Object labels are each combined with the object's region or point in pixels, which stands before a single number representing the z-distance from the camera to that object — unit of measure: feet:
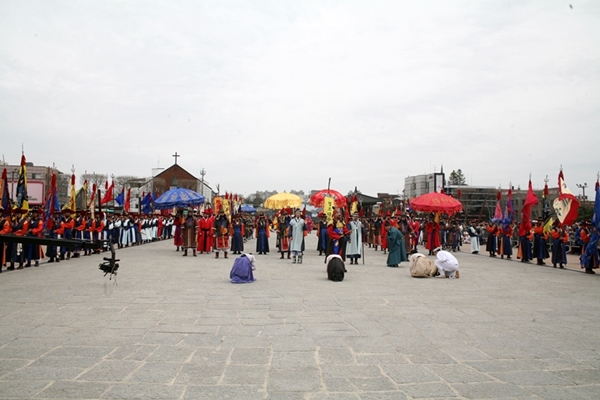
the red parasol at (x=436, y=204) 64.30
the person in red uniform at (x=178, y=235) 67.81
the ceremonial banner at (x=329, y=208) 54.80
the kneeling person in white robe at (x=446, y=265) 43.47
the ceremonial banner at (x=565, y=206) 51.55
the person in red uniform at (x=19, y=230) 46.12
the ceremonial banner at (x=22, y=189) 48.93
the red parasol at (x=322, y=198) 72.54
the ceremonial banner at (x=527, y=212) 62.80
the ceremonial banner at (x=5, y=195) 48.57
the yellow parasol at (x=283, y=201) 70.98
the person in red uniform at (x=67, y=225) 54.29
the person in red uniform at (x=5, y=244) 43.86
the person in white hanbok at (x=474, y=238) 81.02
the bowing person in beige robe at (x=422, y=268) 43.42
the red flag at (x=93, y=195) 61.69
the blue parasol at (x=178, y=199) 73.57
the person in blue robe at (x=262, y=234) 67.26
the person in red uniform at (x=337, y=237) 51.08
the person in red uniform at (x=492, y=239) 75.61
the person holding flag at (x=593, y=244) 49.21
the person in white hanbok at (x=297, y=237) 56.39
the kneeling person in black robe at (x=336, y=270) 39.01
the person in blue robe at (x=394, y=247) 53.52
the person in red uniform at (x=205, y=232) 63.90
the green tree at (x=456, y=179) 270.46
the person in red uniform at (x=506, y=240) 71.31
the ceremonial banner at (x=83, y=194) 69.31
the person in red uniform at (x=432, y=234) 72.74
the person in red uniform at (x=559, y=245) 56.95
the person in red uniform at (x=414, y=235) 68.39
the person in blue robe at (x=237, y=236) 65.98
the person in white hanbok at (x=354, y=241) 54.65
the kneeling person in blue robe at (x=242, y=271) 37.22
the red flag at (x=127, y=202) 97.66
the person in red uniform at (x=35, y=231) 47.73
